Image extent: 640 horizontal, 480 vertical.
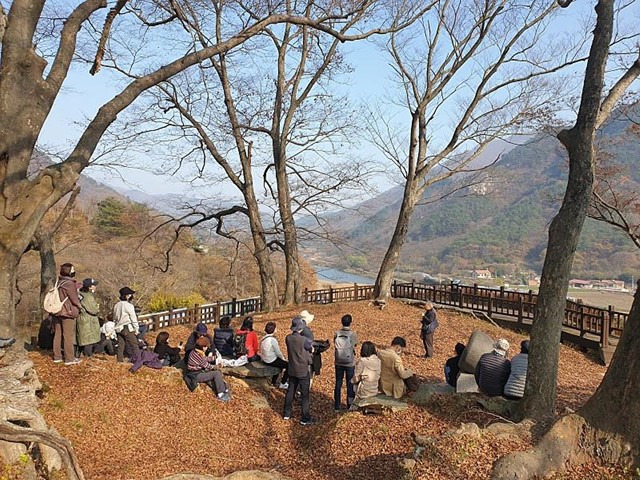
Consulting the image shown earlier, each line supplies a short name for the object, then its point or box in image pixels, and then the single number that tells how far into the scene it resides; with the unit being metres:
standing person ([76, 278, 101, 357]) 8.09
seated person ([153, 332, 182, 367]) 8.95
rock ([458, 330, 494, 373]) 8.28
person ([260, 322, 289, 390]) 8.81
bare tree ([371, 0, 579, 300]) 19.08
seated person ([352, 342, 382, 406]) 7.30
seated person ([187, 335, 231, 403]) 7.98
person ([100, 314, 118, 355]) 8.95
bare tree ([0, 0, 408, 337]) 6.66
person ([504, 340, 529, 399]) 6.65
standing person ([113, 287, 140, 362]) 8.55
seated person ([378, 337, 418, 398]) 7.29
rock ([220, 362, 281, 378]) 8.82
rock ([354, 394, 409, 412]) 6.89
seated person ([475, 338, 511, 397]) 6.94
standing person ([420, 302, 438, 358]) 11.78
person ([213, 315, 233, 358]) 9.22
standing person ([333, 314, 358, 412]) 7.77
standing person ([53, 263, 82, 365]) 7.56
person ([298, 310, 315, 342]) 7.84
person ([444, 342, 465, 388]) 8.48
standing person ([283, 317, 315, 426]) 7.55
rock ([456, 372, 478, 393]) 7.89
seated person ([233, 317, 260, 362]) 9.24
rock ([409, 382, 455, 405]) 7.16
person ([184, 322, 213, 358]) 7.97
